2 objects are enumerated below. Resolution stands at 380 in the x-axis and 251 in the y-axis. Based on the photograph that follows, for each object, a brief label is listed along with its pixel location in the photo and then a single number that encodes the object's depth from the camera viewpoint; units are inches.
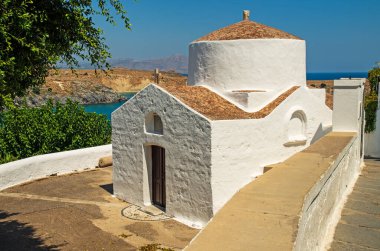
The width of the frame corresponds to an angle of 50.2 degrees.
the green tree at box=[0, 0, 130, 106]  197.3
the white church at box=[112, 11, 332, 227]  380.5
